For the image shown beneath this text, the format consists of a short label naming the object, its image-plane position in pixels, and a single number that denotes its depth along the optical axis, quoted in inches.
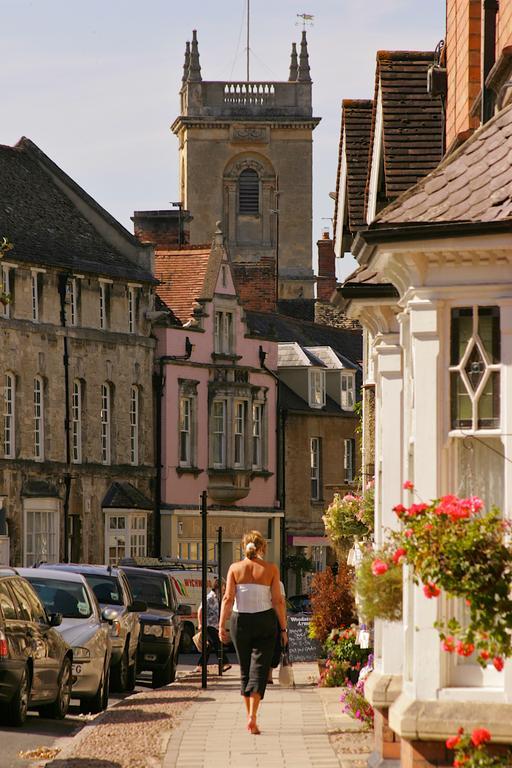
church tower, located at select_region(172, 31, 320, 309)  4566.9
